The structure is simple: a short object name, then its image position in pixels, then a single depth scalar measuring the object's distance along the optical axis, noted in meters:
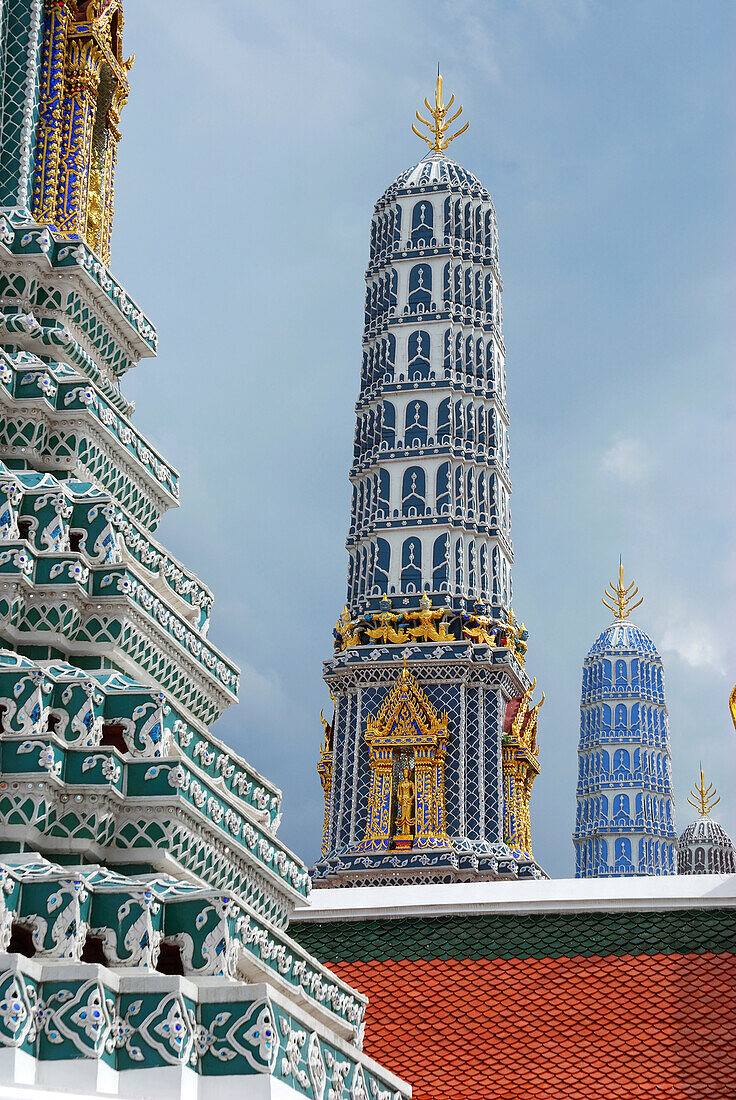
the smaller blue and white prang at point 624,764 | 58.62
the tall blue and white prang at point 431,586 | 35.00
